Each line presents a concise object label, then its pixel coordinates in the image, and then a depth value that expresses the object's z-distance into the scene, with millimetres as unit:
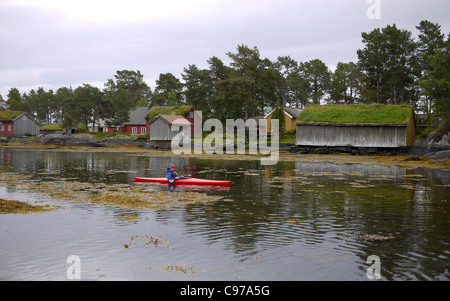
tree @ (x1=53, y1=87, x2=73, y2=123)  130850
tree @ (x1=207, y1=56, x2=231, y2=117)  90412
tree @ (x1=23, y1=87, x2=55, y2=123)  142250
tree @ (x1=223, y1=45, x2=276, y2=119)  80250
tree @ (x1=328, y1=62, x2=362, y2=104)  93688
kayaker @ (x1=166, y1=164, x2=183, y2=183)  25962
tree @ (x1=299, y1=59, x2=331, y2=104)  100938
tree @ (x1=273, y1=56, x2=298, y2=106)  99800
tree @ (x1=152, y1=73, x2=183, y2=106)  124675
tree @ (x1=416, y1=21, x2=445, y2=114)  69750
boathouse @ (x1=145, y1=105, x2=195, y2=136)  82725
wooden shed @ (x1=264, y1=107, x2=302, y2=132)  78188
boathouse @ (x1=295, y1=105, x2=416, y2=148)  57688
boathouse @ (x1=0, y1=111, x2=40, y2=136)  100500
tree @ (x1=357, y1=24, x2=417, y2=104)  67875
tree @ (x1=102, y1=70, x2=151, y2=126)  90062
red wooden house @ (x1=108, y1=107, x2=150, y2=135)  94750
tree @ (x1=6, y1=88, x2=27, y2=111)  132325
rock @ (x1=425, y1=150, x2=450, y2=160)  44881
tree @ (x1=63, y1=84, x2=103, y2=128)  89188
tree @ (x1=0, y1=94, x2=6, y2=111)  179000
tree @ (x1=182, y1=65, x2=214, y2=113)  89875
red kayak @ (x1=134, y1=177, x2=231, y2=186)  25797
